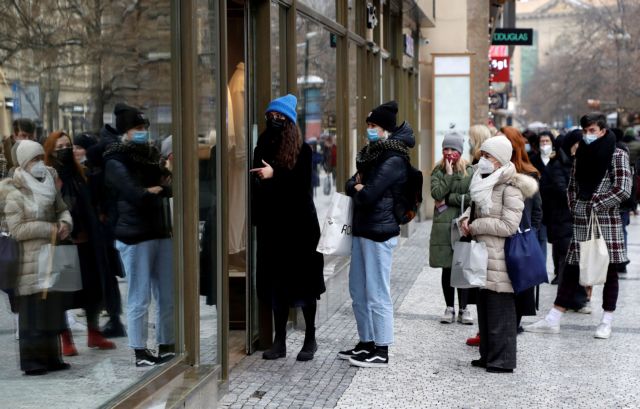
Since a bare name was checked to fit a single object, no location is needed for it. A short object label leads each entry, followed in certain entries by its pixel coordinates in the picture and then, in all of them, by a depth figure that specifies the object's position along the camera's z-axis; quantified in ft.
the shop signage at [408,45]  59.37
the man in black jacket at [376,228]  24.23
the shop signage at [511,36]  80.84
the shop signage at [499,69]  113.29
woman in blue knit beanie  24.27
